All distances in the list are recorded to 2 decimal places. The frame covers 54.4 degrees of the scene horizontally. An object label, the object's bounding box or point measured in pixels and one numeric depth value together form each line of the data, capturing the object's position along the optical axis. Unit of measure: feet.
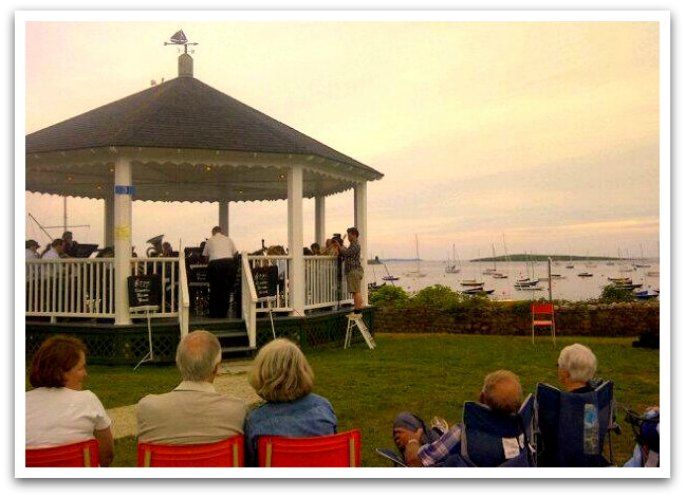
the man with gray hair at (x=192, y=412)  10.68
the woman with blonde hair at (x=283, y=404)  10.69
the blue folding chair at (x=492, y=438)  10.89
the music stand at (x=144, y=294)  30.58
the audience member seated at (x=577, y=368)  12.18
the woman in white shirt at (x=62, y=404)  10.98
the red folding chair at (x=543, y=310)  39.20
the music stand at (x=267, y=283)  32.17
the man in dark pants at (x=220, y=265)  33.12
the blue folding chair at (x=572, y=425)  11.86
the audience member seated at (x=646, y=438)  11.58
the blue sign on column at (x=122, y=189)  31.18
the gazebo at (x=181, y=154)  31.48
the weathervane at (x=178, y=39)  27.73
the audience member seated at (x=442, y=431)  10.78
